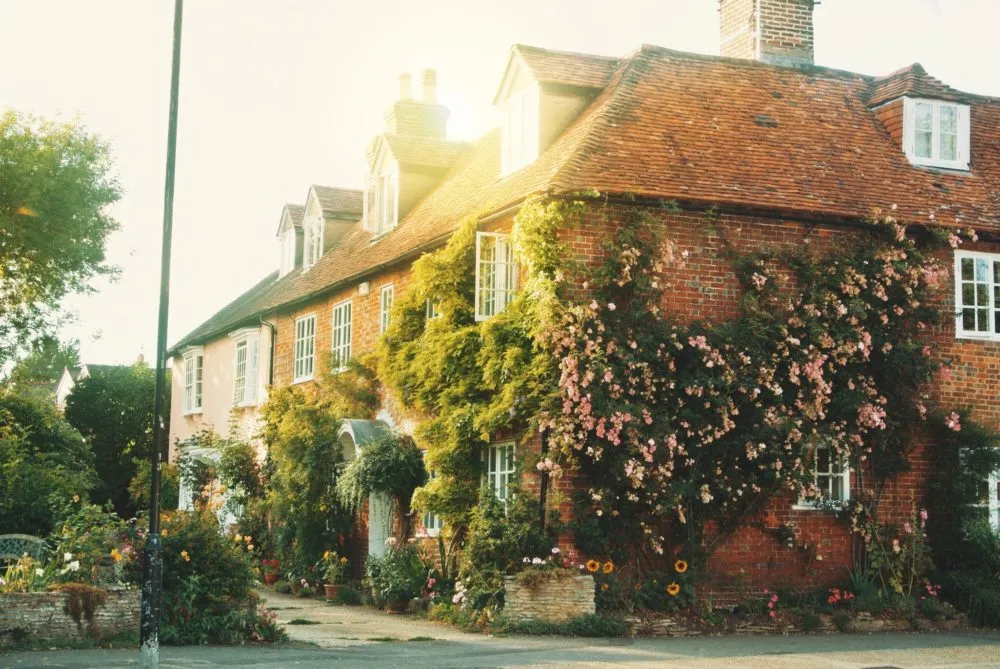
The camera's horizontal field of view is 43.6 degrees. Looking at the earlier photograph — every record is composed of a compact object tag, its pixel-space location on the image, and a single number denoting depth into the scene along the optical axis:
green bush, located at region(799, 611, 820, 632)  16.98
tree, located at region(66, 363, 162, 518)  42.97
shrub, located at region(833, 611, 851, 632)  17.08
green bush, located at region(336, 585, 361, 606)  21.17
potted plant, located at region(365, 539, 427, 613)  19.19
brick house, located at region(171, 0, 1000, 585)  17.84
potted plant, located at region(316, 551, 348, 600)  21.86
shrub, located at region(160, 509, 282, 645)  14.25
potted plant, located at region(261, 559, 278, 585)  24.78
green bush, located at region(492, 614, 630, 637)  15.77
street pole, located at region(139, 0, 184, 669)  11.36
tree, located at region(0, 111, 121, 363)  32.19
